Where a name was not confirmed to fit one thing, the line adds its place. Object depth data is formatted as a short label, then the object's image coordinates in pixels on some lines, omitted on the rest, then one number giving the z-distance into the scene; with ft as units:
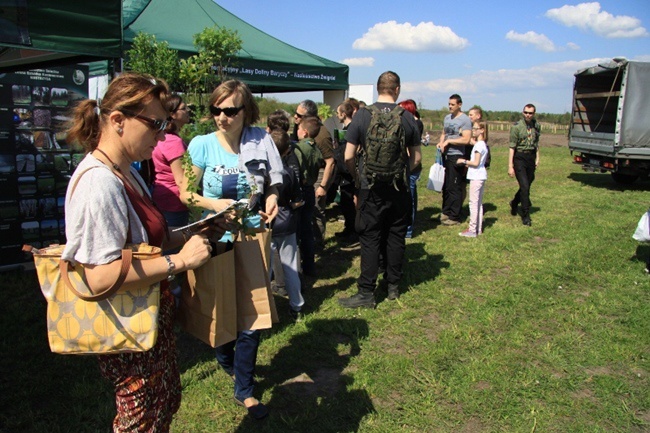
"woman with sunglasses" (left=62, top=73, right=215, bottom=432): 5.10
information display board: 17.12
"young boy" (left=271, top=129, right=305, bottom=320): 13.98
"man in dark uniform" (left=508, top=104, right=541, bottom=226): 25.16
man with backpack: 14.03
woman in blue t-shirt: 9.11
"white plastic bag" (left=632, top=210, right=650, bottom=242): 17.34
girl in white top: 22.94
